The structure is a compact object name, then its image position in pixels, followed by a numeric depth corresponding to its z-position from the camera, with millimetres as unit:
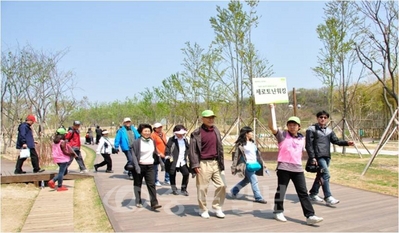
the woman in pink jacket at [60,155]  8148
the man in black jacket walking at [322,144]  6512
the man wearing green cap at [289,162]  5422
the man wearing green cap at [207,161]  5668
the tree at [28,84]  18828
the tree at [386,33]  11273
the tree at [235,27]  17578
